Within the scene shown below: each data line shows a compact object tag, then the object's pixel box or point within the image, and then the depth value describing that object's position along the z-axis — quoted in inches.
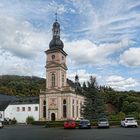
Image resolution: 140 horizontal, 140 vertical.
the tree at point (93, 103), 1239.2
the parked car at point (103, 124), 914.7
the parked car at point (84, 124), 900.9
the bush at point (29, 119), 1702.7
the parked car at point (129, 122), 913.0
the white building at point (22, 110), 1770.8
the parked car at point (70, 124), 923.9
